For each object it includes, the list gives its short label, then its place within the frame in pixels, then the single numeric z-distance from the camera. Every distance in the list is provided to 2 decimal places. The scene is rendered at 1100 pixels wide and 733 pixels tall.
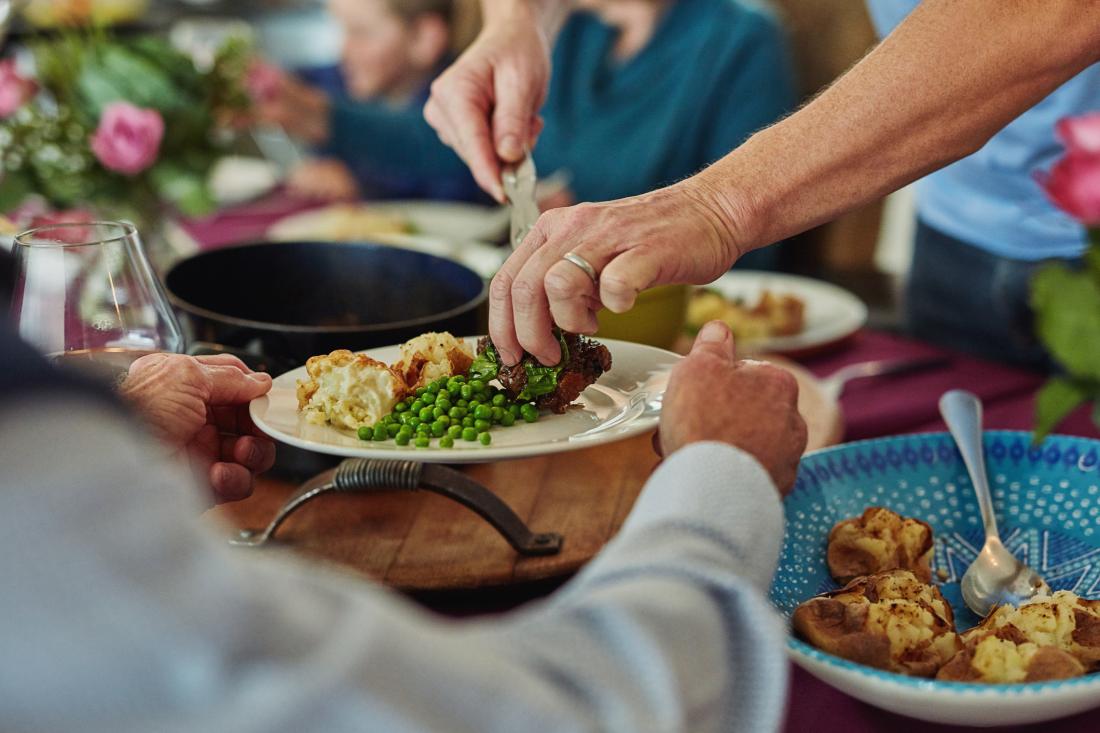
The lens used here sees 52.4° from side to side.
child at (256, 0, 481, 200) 2.86
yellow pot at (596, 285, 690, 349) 1.27
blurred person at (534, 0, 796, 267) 2.71
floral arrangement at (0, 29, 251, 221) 1.88
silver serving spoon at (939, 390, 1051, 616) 0.93
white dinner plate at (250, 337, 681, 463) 0.87
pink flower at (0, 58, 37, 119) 1.87
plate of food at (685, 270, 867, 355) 1.70
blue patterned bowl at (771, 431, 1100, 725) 0.97
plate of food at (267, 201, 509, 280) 1.85
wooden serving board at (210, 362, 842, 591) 1.04
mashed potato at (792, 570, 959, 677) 0.79
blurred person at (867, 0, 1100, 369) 1.62
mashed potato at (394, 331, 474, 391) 1.07
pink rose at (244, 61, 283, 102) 2.23
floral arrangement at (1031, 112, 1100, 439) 0.68
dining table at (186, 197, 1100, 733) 0.87
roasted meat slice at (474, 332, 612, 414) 1.00
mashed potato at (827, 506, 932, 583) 0.93
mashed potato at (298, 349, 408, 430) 0.96
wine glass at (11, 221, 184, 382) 1.00
